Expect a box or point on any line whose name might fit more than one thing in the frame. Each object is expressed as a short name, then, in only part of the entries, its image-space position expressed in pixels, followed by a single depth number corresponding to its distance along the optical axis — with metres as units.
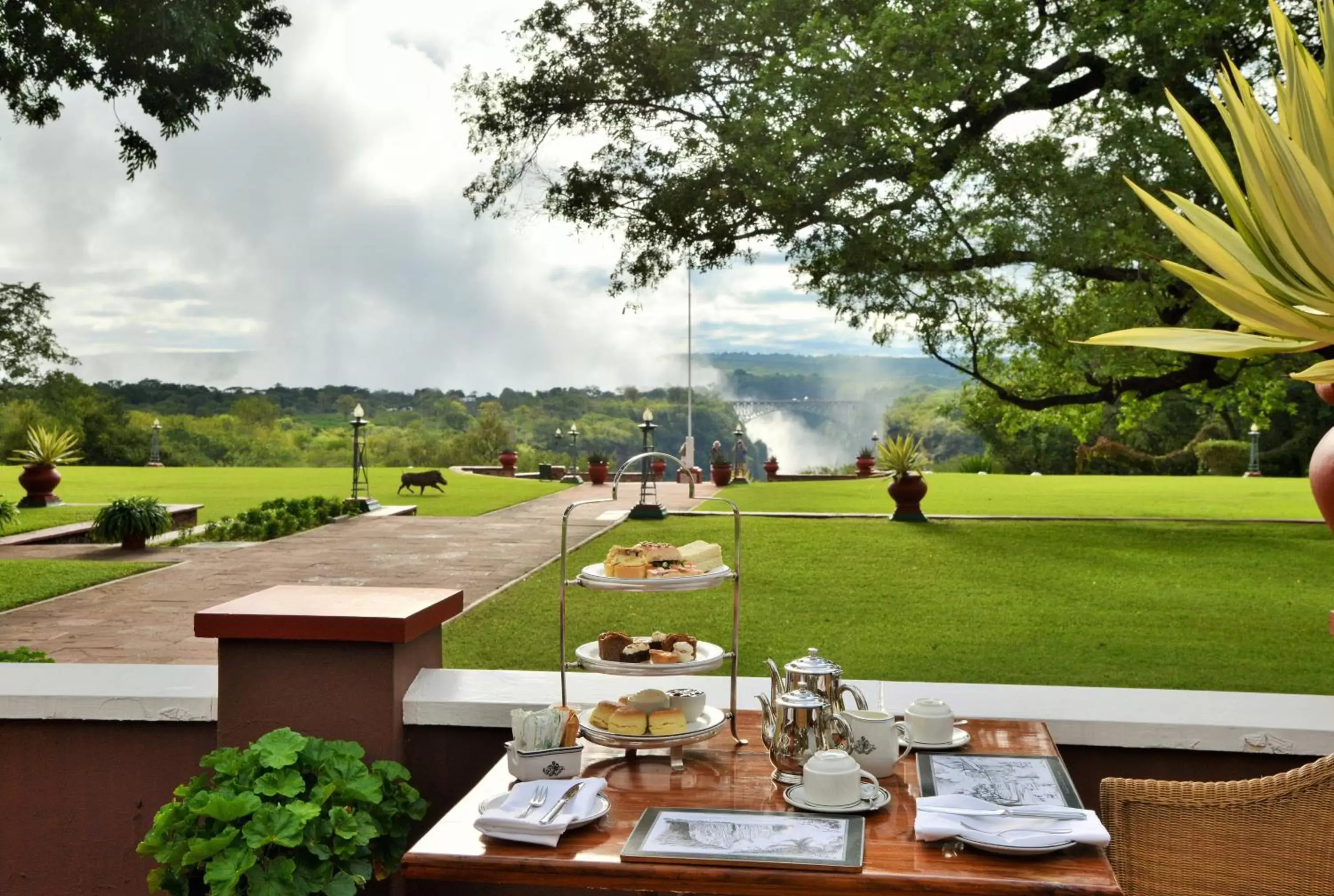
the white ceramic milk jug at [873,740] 1.78
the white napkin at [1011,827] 1.48
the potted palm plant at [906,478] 12.85
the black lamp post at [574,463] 21.98
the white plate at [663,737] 1.83
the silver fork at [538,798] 1.59
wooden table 1.41
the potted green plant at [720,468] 20.94
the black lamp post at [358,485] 15.44
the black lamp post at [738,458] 21.48
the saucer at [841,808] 1.62
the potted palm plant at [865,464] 22.14
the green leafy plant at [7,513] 11.17
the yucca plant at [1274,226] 1.67
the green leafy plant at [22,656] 3.70
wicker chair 1.72
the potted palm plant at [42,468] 14.75
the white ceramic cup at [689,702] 1.96
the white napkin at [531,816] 1.52
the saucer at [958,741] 1.90
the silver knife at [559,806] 1.54
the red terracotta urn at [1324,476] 1.73
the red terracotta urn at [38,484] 14.76
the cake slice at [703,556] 2.05
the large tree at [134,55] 8.30
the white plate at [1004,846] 1.47
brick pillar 2.12
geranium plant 1.86
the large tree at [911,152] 10.45
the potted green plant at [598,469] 21.36
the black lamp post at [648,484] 11.90
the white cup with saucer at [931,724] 1.90
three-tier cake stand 1.85
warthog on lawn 18.05
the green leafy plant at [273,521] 12.34
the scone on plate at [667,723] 1.87
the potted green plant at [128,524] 11.16
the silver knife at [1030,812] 1.55
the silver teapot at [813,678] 1.82
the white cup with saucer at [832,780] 1.63
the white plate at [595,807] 1.56
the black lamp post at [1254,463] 21.05
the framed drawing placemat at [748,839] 1.45
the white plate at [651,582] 1.90
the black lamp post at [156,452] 23.42
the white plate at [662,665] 1.91
